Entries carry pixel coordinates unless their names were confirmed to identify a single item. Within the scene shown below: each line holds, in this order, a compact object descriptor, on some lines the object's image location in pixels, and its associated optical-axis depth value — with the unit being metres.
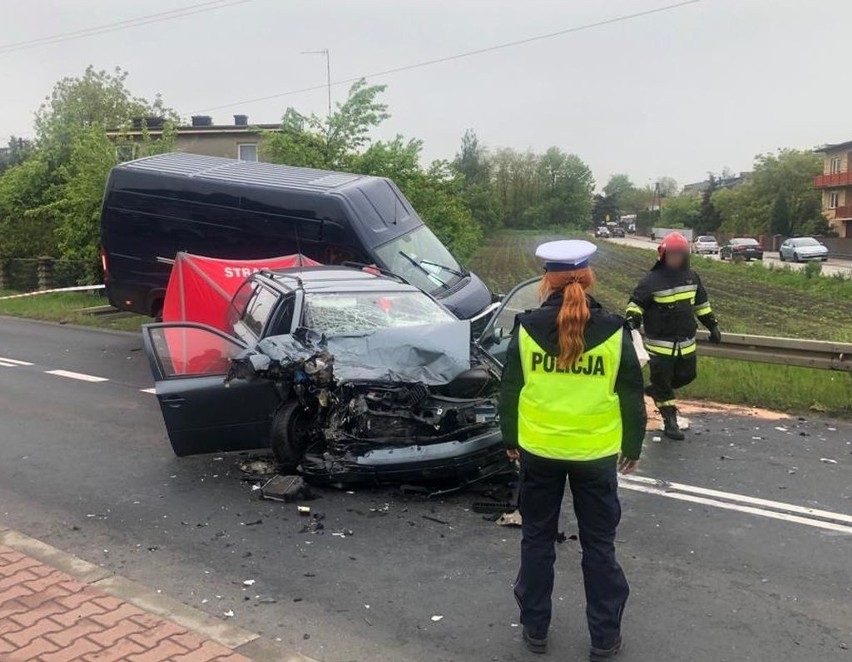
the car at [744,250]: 49.22
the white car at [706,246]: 58.13
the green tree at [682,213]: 95.47
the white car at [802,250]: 47.00
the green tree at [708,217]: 90.56
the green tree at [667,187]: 144.00
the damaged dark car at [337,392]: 5.47
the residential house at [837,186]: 67.81
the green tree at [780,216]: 75.62
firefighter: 7.14
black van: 10.48
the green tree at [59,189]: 17.92
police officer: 3.45
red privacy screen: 9.95
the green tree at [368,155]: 16.12
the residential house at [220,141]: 32.94
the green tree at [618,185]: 128.12
